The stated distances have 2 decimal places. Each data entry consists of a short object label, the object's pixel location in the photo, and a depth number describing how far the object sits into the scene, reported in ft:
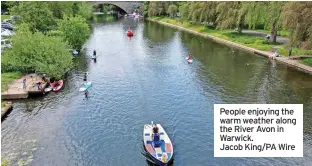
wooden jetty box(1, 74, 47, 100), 135.14
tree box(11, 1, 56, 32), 218.18
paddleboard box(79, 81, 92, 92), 146.82
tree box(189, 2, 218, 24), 309.96
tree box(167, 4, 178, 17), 420.77
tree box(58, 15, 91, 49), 208.41
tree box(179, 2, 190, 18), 362.53
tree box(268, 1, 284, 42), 226.99
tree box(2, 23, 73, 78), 157.69
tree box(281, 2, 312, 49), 176.14
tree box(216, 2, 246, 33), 268.21
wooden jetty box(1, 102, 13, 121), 119.94
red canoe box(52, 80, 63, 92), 146.34
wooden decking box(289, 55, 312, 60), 201.89
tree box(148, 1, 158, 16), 450.50
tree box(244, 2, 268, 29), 245.65
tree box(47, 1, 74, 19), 258.37
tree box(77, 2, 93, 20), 334.85
